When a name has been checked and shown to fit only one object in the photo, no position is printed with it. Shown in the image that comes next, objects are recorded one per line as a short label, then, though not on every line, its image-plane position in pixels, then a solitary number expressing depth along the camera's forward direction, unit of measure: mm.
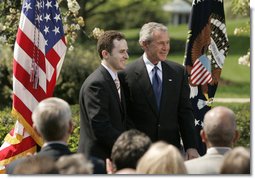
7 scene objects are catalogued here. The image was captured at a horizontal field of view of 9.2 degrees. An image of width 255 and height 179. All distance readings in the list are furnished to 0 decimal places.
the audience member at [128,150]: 10392
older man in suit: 14465
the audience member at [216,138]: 11128
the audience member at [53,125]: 10922
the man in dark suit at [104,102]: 13522
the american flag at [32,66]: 15570
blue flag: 17249
